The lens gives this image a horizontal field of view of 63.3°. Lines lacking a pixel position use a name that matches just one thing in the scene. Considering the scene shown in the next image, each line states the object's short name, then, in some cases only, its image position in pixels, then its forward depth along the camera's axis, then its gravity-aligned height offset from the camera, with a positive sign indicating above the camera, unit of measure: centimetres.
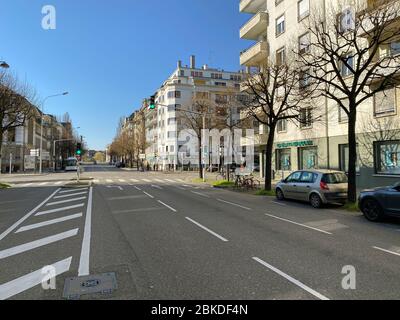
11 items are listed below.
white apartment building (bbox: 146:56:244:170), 6800 +1348
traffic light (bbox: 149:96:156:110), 2211 +406
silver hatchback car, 1347 -113
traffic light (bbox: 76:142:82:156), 2848 +111
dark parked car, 968 -131
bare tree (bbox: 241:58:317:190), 1900 +443
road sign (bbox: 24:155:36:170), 5719 +3
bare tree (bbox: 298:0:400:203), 1290 +545
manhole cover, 450 -181
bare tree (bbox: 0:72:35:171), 2358 +429
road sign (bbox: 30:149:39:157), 5452 +162
